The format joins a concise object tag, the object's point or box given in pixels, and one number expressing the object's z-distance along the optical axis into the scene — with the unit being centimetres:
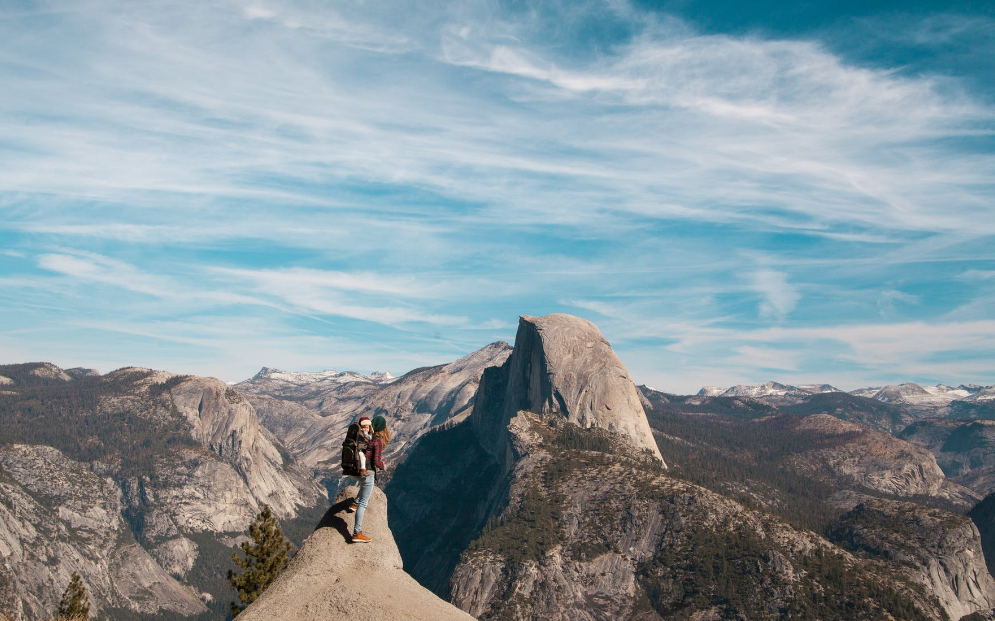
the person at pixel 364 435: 2645
